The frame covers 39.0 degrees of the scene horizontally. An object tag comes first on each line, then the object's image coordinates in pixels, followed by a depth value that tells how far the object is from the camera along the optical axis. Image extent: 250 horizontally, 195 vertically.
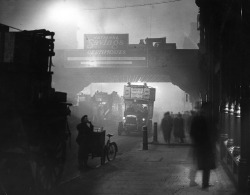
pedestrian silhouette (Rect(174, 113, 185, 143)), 22.22
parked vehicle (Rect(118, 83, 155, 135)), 32.28
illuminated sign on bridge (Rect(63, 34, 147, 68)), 39.81
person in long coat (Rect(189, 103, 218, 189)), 8.58
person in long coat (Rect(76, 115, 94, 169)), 12.34
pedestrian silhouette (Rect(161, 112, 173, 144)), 21.58
